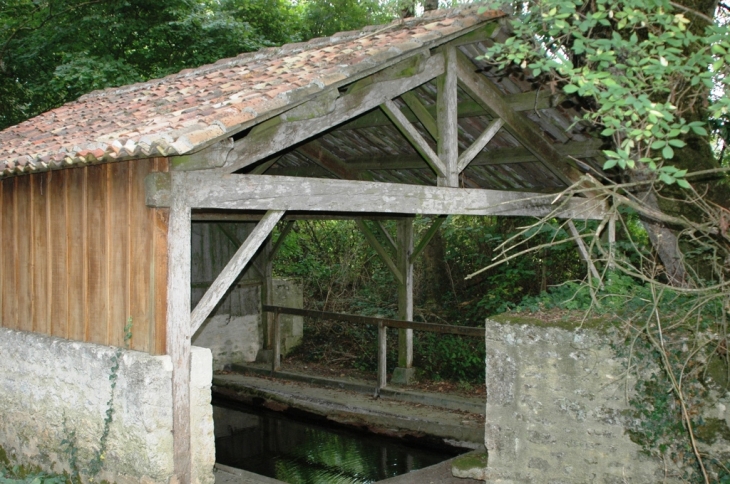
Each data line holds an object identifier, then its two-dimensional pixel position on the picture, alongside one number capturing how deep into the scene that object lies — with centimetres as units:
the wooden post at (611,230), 763
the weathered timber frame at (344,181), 448
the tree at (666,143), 325
